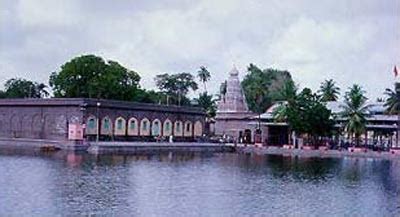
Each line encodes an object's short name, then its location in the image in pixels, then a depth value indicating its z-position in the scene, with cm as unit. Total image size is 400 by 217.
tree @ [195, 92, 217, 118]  9795
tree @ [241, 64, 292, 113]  10031
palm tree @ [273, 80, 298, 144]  7238
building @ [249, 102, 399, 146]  7356
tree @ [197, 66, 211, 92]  11775
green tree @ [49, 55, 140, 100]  8144
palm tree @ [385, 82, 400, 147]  6994
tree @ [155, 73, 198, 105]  11019
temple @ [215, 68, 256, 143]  8233
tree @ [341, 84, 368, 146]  7056
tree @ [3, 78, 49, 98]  10100
